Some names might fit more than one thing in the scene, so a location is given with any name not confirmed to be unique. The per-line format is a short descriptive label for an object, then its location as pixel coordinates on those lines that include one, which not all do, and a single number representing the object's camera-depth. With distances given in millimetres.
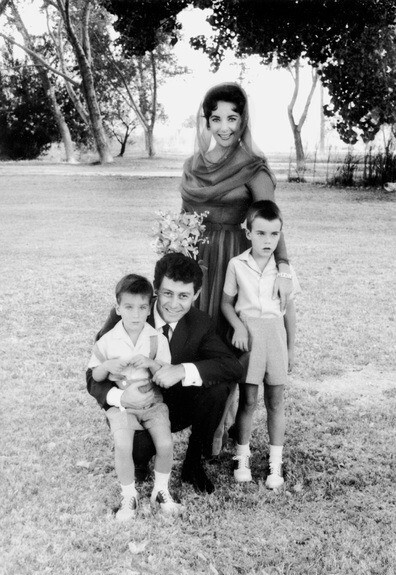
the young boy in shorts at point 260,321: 3250
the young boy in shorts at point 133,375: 2986
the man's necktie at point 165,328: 3207
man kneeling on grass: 3053
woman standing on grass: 3316
